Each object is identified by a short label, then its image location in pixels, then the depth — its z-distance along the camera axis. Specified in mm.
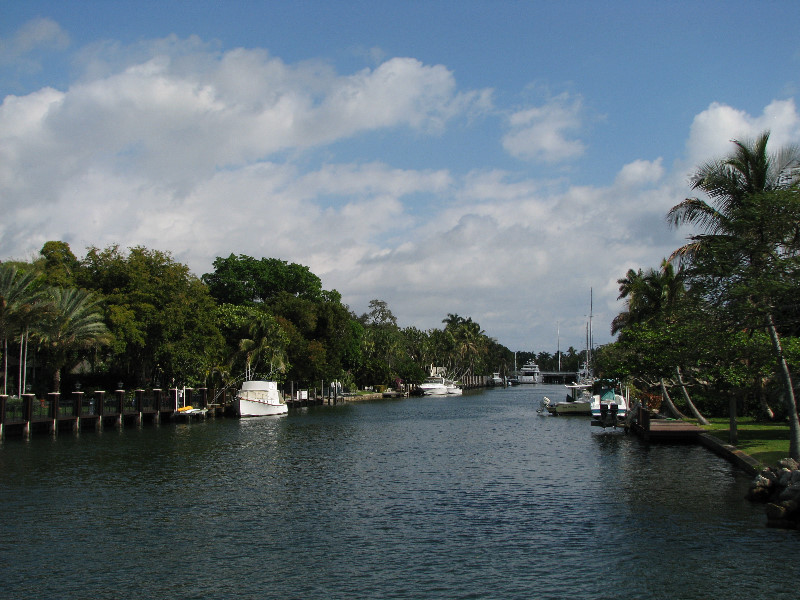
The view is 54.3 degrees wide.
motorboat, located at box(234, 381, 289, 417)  68375
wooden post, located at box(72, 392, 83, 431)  49688
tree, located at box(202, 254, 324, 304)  94438
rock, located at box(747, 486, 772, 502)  21906
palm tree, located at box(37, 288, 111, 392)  51719
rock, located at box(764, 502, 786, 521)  19308
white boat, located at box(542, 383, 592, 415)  69562
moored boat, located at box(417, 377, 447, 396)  144250
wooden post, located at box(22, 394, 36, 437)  44500
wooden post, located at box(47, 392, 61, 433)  46719
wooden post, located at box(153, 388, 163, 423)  59938
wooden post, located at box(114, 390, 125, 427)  54781
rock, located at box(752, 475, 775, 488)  21891
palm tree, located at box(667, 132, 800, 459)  20328
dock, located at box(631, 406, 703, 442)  41375
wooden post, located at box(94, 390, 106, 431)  52312
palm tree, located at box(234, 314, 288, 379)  75125
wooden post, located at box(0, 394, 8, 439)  42625
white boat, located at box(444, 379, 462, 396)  150900
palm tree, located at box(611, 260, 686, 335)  51344
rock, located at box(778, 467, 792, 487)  21047
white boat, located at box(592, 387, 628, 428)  50750
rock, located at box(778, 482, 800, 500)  19547
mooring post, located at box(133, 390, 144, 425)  57062
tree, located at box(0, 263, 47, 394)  48031
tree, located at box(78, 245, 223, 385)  58625
